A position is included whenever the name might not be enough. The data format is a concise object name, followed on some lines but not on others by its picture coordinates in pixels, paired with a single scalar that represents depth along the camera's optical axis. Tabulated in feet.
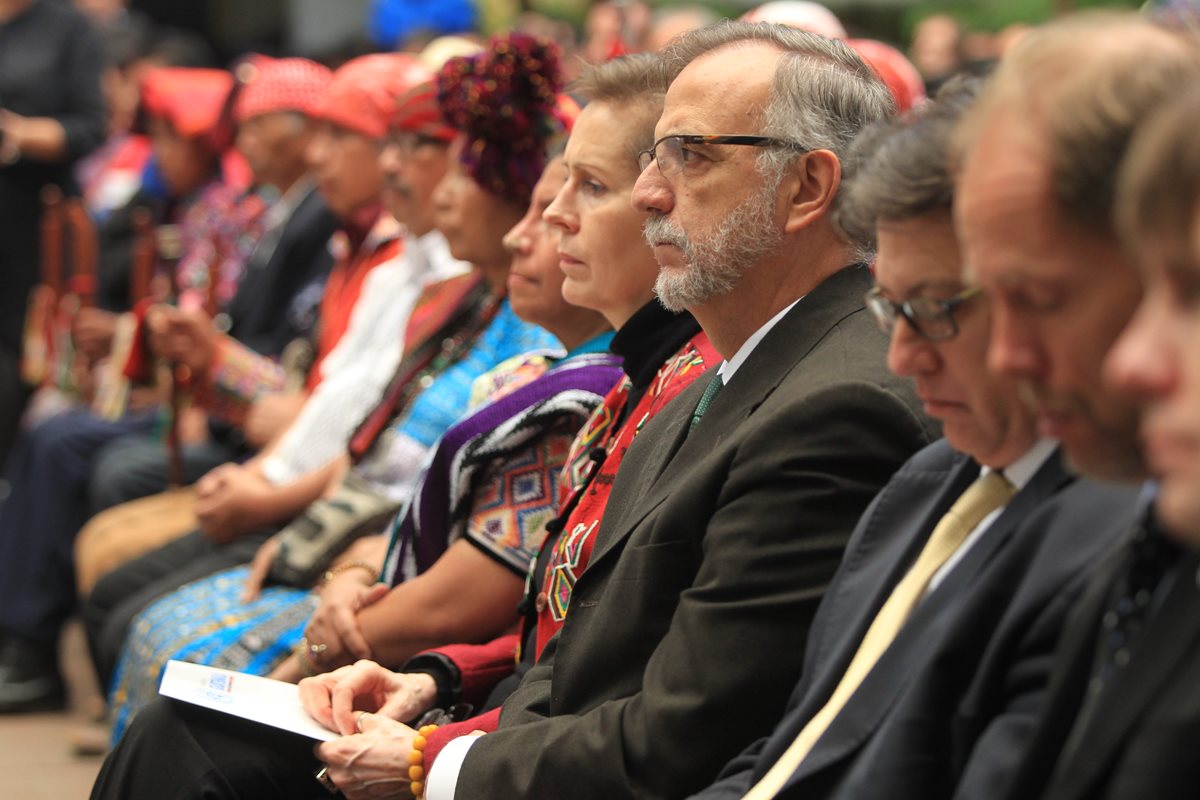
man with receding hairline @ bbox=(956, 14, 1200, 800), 9.70
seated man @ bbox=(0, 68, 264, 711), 36.68
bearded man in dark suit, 14.07
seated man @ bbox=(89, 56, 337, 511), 34.76
